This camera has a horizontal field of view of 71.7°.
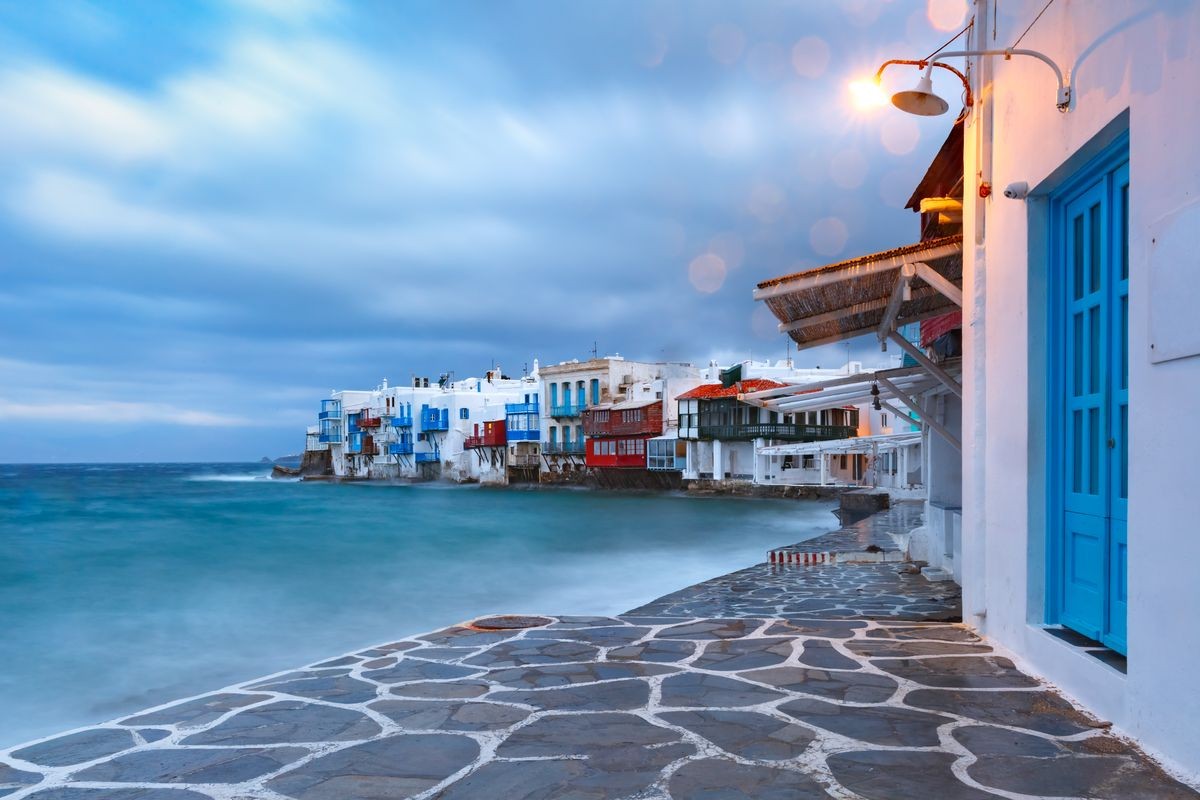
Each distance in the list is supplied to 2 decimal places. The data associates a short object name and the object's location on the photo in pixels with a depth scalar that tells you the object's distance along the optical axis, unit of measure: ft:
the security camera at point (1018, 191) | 15.28
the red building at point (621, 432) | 179.01
